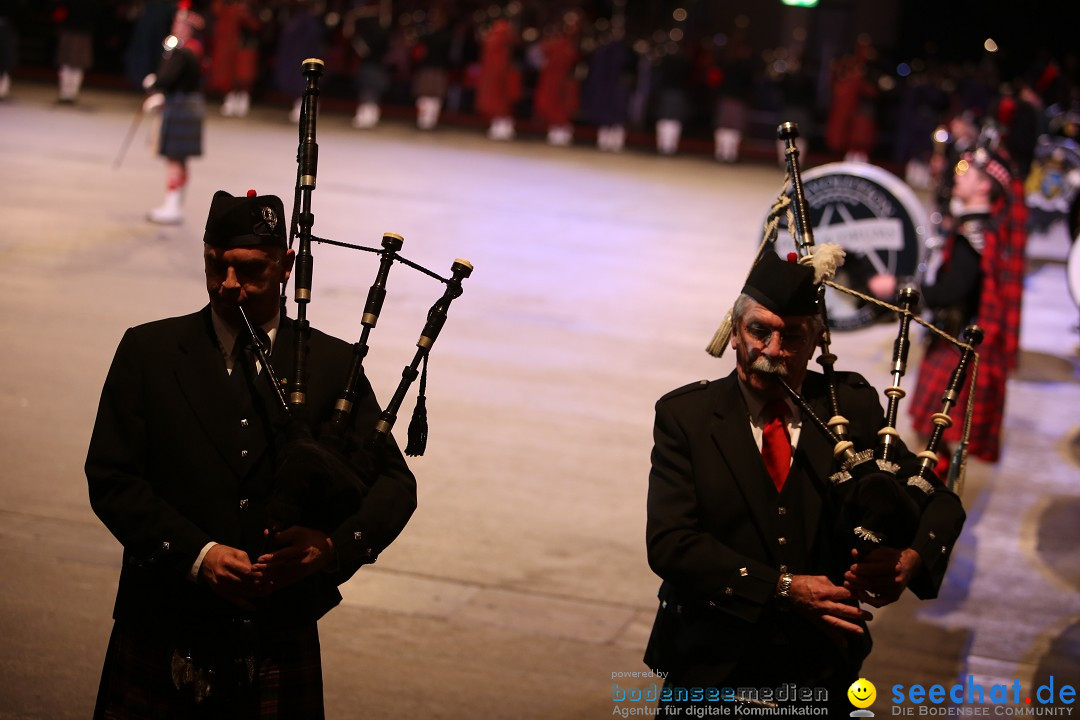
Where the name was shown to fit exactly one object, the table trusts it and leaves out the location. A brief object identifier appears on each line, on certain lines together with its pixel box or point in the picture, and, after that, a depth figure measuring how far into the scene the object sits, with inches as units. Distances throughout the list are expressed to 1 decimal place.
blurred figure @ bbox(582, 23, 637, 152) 802.2
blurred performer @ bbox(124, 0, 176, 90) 581.3
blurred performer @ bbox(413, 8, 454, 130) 792.3
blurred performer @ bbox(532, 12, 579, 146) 804.0
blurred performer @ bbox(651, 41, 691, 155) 797.9
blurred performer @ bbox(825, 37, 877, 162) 794.5
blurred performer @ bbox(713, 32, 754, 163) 789.9
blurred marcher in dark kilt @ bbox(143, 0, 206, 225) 409.1
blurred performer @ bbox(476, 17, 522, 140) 801.6
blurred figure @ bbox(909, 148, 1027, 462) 223.8
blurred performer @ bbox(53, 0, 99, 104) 727.1
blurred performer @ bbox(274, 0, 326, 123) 813.2
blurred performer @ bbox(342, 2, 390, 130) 776.9
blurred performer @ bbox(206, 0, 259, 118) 781.9
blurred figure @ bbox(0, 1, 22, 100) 685.9
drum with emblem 269.9
